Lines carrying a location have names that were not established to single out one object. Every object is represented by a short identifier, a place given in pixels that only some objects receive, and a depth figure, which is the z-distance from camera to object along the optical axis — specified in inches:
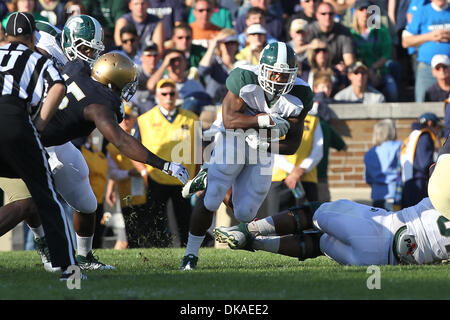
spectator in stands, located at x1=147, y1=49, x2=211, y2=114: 505.7
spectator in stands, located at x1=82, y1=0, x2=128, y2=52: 559.5
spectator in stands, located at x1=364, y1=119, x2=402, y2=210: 479.8
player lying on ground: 291.6
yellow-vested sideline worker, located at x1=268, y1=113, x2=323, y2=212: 450.0
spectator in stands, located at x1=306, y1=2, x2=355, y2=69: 532.7
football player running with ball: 305.7
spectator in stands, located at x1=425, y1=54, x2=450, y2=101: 500.7
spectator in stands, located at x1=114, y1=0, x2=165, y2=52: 541.6
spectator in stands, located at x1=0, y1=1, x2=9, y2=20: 535.2
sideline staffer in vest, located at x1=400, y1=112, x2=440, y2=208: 445.7
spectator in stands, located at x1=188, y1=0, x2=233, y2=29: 565.9
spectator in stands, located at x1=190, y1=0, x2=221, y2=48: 551.2
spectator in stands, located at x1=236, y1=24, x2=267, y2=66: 511.2
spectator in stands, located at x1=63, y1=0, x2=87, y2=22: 515.2
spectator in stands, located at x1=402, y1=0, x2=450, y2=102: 525.3
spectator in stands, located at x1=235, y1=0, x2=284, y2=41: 549.6
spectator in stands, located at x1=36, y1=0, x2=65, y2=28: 534.3
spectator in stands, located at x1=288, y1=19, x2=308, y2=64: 526.6
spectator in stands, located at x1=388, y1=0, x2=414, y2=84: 583.2
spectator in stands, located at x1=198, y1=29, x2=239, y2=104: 524.1
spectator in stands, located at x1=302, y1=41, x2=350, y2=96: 512.1
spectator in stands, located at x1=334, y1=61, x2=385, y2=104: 516.1
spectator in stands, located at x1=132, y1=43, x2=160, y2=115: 506.0
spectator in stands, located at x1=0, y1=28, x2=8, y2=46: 504.5
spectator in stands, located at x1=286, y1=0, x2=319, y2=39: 549.6
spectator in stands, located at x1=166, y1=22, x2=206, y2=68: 534.0
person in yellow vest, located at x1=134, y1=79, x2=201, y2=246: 443.5
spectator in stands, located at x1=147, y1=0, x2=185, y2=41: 555.2
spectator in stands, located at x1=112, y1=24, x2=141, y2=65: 525.1
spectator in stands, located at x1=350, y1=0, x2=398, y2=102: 544.4
